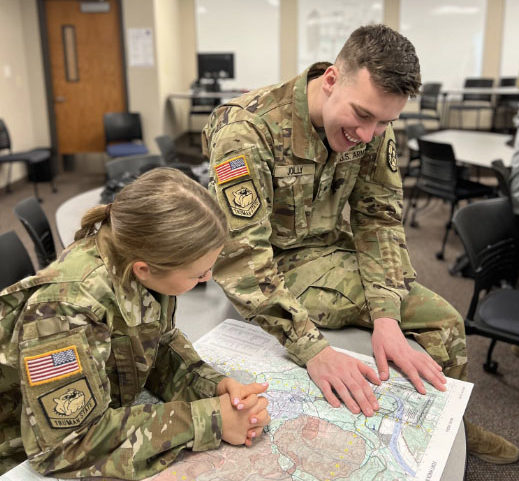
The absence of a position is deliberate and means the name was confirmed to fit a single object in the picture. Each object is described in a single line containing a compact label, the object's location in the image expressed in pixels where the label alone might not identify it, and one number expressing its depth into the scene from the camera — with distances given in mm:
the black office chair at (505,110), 7576
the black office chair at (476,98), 7594
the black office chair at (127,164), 2727
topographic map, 780
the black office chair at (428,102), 7258
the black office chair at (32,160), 4965
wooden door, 5852
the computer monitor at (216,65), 6570
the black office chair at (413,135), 4202
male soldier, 1090
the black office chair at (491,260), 1659
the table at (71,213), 1894
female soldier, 743
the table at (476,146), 3364
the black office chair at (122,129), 5820
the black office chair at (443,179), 3402
